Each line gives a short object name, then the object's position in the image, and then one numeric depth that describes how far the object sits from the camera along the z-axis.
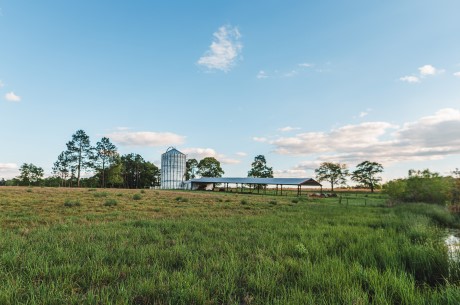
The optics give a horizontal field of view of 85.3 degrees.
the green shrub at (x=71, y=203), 15.69
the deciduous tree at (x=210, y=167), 96.88
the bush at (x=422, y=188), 29.76
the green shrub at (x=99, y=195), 24.19
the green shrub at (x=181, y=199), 23.88
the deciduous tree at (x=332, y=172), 89.75
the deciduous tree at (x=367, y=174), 79.94
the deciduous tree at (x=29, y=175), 87.75
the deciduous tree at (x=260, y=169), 91.12
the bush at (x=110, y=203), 17.14
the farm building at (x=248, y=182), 49.75
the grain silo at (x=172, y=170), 80.11
